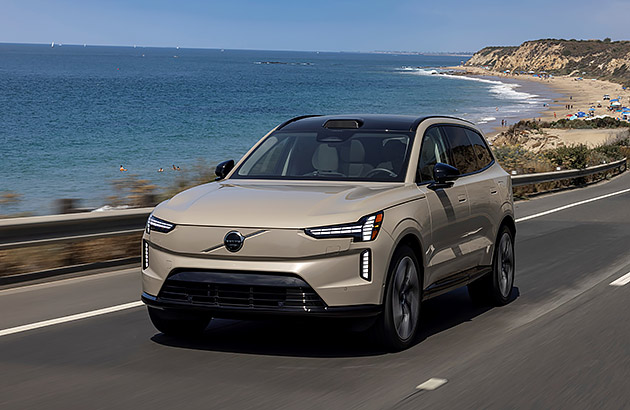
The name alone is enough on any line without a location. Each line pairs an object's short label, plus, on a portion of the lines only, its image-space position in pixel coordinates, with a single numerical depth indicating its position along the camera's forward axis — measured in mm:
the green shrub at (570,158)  30484
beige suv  5926
